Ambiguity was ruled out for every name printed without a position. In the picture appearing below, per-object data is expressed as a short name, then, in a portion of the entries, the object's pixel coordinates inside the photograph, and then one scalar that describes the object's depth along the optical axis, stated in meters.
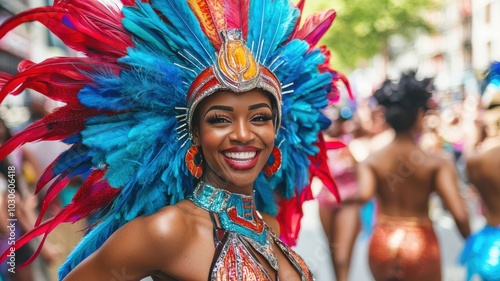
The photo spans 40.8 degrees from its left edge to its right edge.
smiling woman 2.20
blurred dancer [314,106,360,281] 5.86
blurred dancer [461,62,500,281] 4.83
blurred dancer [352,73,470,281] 5.05
